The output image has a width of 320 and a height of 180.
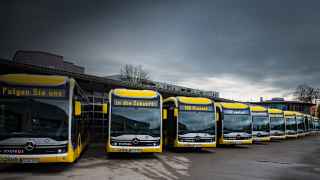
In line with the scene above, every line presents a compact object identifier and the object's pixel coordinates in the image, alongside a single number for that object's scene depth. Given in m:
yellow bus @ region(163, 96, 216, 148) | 12.29
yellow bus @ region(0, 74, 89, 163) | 7.10
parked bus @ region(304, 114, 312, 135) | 30.13
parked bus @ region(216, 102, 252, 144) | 14.62
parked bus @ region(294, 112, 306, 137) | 26.60
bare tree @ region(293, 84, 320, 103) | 57.10
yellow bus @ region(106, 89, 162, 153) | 9.92
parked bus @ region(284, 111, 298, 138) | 23.71
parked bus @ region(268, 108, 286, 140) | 21.15
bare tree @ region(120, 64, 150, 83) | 47.26
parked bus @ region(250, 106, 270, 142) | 18.38
